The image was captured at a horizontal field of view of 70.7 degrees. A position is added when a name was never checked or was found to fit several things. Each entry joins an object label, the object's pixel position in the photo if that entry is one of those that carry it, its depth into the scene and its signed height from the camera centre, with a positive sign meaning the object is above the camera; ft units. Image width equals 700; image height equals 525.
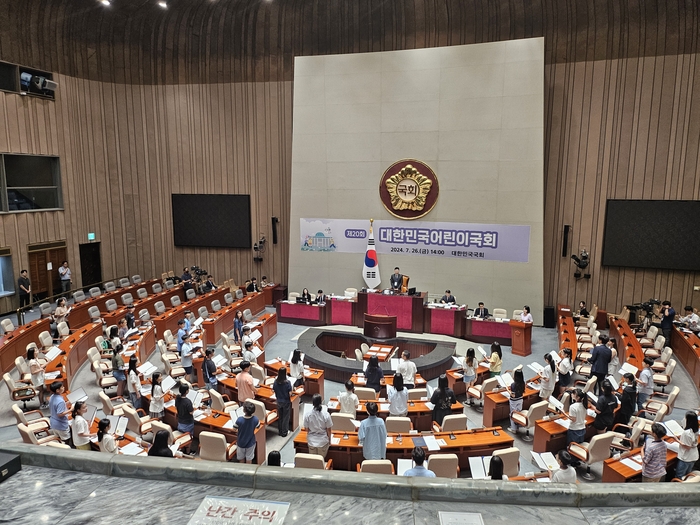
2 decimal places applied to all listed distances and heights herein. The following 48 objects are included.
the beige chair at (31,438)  21.59 -10.51
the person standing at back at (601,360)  31.01 -9.94
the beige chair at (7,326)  37.29 -9.48
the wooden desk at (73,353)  30.55 -10.36
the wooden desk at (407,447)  21.75 -10.93
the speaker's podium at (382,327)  43.62 -11.04
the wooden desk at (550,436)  23.97 -11.39
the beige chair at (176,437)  22.33 -11.11
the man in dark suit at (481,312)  45.50 -10.11
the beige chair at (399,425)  23.56 -10.60
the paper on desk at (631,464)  19.98 -10.70
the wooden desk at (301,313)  49.57 -11.33
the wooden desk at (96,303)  45.06 -9.95
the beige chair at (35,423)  23.71 -11.05
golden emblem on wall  51.60 +1.32
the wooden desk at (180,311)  42.24 -10.17
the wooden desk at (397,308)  46.73 -10.18
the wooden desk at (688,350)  33.88 -10.92
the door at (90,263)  59.16 -7.56
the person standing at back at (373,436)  20.70 -9.84
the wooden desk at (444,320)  45.44 -11.00
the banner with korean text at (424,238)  49.44 -3.89
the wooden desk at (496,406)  28.12 -11.62
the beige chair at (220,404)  26.53 -10.98
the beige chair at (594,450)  22.02 -11.30
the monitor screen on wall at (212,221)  61.16 -2.45
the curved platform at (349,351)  35.65 -12.03
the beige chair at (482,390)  29.63 -11.78
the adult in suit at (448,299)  47.85 -9.39
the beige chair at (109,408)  26.25 -11.18
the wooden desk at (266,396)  28.02 -11.33
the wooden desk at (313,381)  32.01 -11.64
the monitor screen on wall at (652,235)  46.34 -3.12
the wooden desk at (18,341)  33.22 -9.93
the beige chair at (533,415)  26.08 -11.23
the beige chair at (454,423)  23.84 -10.66
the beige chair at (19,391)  28.66 -11.08
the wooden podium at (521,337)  41.37 -11.34
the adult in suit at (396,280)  50.57 -8.10
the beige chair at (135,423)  24.51 -11.14
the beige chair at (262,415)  25.96 -11.21
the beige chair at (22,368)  30.54 -10.50
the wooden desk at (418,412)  26.29 -11.31
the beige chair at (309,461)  18.70 -9.86
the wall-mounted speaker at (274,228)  59.89 -3.31
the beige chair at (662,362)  33.63 -11.04
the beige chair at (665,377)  31.89 -11.35
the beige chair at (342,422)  23.91 -10.69
